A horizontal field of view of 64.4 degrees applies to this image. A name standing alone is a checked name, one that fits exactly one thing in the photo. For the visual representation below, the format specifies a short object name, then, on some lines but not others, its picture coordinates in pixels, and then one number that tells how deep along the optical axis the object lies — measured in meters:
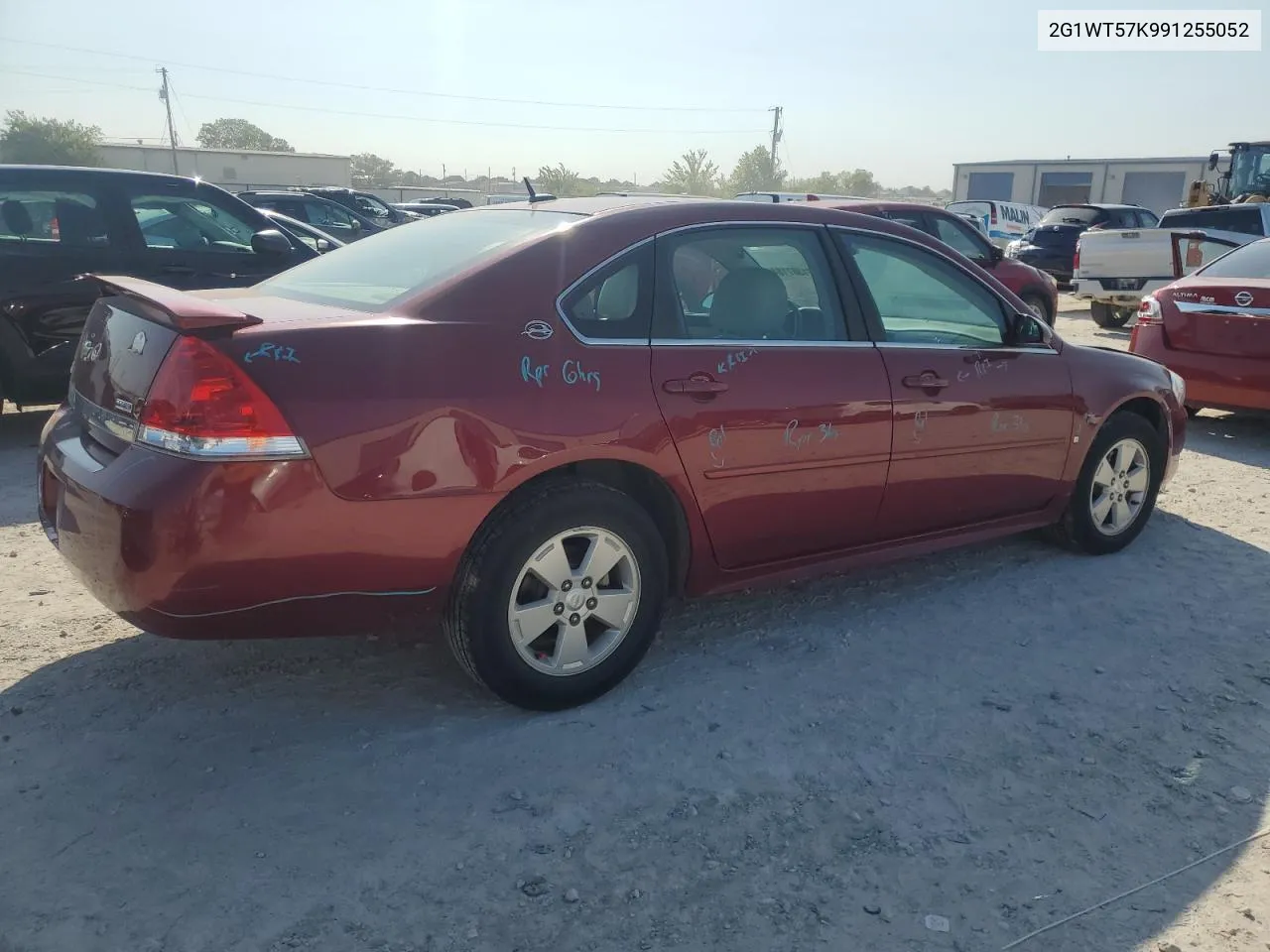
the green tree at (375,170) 90.92
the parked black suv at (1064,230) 18.39
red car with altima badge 6.98
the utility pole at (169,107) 55.89
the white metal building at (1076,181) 43.02
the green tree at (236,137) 90.00
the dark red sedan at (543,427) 2.67
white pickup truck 12.25
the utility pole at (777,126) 71.37
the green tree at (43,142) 54.50
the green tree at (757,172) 67.44
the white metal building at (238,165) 56.34
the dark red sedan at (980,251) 10.36
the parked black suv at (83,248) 6.14
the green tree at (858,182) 79.94
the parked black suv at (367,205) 23.47
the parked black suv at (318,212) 18.25
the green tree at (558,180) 59.14
